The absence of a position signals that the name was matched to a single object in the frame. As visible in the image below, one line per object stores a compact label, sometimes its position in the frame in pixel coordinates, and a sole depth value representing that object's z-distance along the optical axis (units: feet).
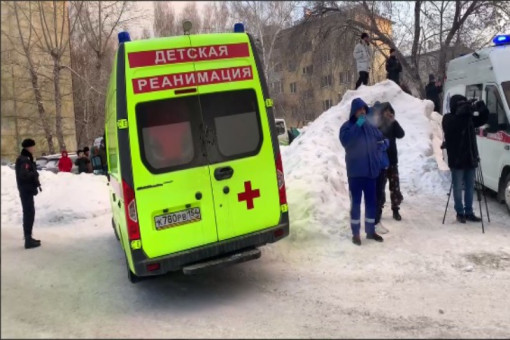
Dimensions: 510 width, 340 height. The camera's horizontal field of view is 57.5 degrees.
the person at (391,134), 24.11
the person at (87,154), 42.68
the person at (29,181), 11.86
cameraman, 24.14
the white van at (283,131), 74.53
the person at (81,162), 44.14
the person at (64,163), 41.62
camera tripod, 24.99
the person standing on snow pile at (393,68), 47.58
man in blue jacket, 21.07
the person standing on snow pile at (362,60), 43.45
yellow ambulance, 15.01
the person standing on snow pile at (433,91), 52.70
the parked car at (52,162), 39.88
